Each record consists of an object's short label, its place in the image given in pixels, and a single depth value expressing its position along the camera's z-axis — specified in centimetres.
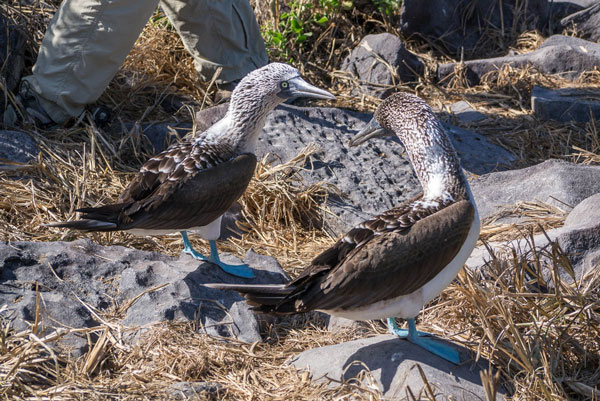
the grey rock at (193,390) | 609
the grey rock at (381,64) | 1398
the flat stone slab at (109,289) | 720
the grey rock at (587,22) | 1642
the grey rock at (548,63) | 1480
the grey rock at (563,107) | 1309
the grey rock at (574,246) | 784
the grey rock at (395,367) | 610
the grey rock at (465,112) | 1341
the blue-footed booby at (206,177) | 758
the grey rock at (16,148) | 1024
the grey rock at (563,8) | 1683
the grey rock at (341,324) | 768
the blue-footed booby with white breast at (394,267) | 617
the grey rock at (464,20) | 1562
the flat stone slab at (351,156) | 1030
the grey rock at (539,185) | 966
